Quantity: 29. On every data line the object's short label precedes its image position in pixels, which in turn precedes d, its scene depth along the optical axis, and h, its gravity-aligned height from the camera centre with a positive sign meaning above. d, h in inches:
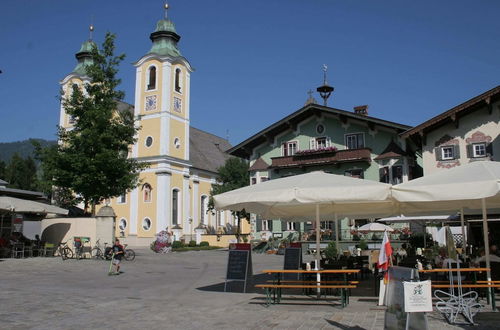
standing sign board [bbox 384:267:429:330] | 215.2 -33.2
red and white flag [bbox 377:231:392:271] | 293.4 -13.4
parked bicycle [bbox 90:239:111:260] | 913.5 -33.1
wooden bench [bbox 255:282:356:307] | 372.2 -45.8
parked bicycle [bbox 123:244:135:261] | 952.3 -40.0
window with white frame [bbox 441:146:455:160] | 1141.7 +184.9
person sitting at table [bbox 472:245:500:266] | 405.0 -22.2
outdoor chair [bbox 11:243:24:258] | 897.5 -27.3
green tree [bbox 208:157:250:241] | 1779.0 +212.3
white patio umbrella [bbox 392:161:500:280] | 329.4 +31.9
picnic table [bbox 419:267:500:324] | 308.2 -45.9
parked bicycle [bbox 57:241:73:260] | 914.7 -30.3
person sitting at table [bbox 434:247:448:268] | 515.8 -29.1
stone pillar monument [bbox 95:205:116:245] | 959.6 +16.5
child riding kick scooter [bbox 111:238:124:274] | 672.4 -25.3
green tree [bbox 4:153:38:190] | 2329.0 +294.2
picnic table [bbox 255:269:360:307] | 374.5 -41.3
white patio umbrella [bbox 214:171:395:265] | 366.3 +31.4
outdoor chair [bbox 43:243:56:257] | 943.7 -27.7
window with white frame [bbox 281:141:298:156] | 1517.0 +262.1
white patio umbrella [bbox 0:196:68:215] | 853.2 +51.9
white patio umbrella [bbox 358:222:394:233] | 916.5 +10.7
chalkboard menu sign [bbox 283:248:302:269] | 565.6 -28.6
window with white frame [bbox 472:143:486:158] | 1108.5 +185.1
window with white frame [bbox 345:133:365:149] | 1408.8 +264.4
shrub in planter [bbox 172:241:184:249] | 1553.9 -32.0
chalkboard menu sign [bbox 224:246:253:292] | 488.7 -31.5
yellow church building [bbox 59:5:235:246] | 1792.6 +316.5
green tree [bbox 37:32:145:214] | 1008.9 +189.8
